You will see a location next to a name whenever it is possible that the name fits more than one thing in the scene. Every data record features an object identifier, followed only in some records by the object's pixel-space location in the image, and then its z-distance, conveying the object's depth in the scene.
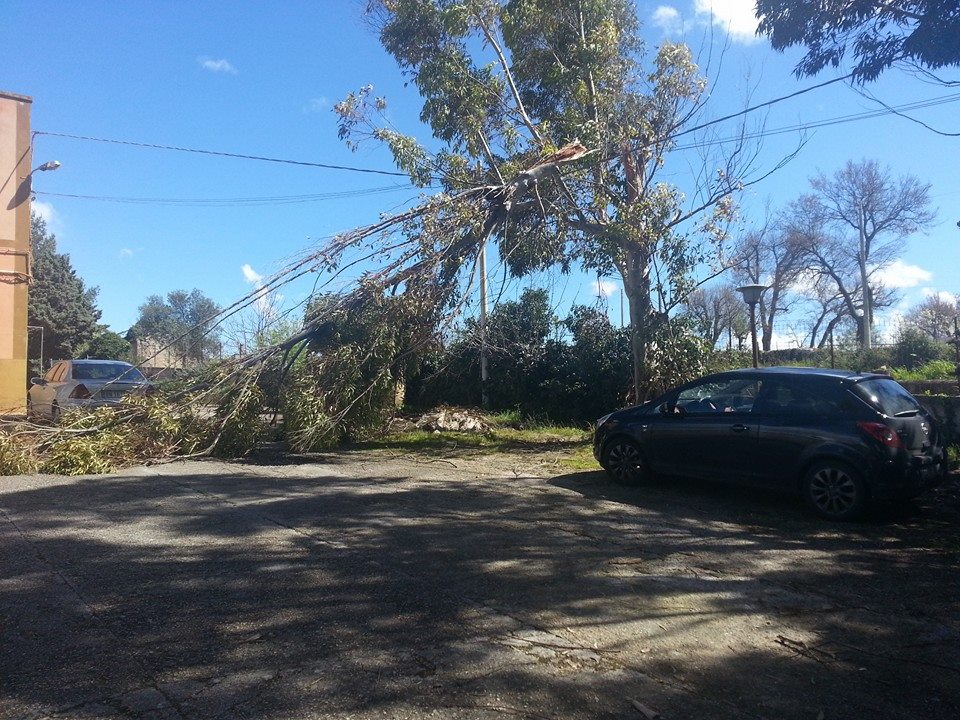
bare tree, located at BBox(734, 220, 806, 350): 35.59
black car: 7.27
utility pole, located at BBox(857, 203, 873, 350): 31.17
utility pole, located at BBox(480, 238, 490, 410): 13.50
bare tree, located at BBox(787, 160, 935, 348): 31.39
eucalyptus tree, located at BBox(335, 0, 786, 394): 13.49
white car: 12.57
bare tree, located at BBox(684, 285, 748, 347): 41.66
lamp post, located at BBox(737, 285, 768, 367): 12.23
